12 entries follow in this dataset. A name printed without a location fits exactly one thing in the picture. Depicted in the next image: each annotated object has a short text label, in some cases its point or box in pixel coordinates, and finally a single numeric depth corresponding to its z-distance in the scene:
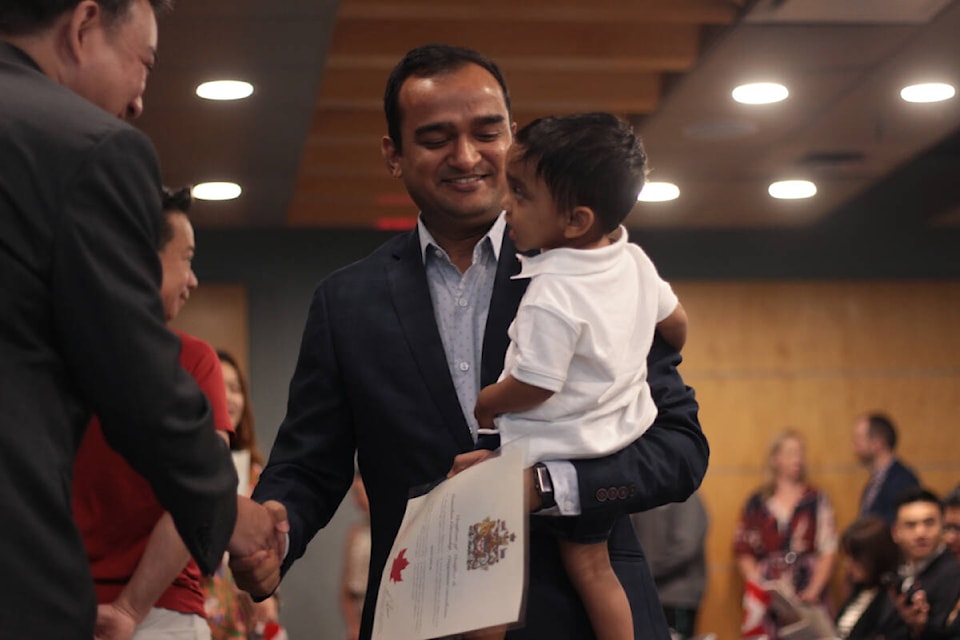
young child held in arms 1.97
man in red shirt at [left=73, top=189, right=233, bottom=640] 2.67
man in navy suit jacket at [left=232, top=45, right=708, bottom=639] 2.03
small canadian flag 8.53
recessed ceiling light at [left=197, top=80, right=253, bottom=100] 5.73
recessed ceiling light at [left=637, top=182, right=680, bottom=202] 7.94
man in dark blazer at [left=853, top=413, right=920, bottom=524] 8.05
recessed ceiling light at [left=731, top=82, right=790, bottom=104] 6.09
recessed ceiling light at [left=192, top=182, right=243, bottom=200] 7.59
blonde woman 8.37
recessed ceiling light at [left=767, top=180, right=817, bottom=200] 8.09
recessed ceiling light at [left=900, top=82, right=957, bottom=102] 6.29
